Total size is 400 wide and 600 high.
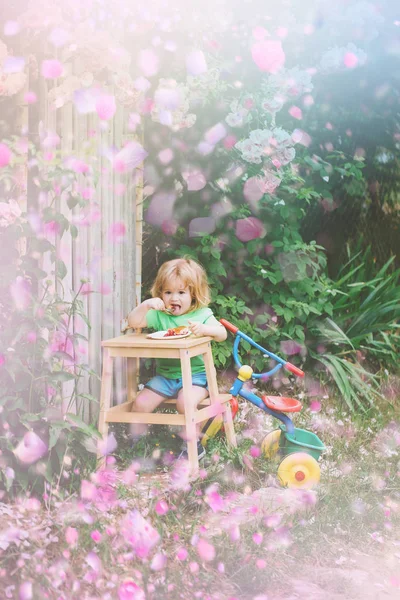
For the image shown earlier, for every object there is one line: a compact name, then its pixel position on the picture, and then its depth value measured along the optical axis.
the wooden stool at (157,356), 3.15
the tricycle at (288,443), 3.17
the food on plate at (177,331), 3.41
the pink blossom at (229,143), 4.46
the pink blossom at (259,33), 4.44
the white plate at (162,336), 3.35
